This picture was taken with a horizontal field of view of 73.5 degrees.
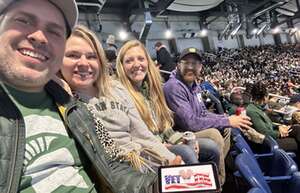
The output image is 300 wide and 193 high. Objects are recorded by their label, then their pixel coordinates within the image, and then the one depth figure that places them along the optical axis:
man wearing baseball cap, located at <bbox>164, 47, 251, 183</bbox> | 1.41
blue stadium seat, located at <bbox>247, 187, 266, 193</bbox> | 0.75
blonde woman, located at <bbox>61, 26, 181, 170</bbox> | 0.84
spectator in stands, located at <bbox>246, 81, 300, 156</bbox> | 1.85
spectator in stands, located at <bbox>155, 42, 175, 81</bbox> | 2.64
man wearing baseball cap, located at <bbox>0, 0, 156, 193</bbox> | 0.53
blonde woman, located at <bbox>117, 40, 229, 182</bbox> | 1.15
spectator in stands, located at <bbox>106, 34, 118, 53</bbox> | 2.09
